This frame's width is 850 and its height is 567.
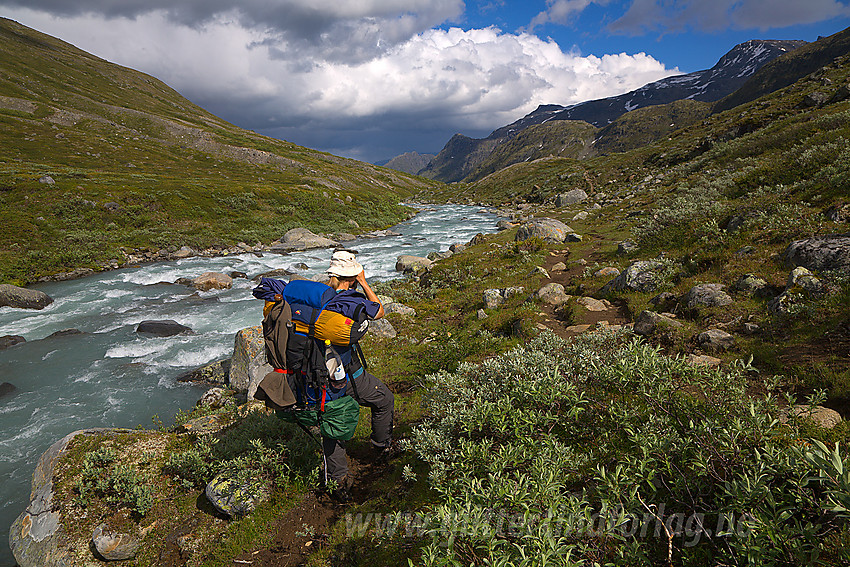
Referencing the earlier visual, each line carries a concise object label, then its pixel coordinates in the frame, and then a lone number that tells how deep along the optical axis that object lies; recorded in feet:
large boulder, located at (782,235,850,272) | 26.30
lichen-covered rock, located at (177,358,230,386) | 43.47
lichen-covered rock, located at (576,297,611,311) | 40.32
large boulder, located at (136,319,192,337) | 58.49
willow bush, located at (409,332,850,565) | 8.58
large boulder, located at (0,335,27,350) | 53.21
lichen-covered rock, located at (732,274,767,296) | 29.40
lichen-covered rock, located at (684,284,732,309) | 29.89
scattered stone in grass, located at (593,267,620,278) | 49.45
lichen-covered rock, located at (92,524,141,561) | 18.35
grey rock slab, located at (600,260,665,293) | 39.96
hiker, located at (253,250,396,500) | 17.31
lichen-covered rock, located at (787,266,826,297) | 24.57
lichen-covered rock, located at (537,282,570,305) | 45.78
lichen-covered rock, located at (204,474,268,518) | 19.25
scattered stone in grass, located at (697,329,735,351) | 24.27
